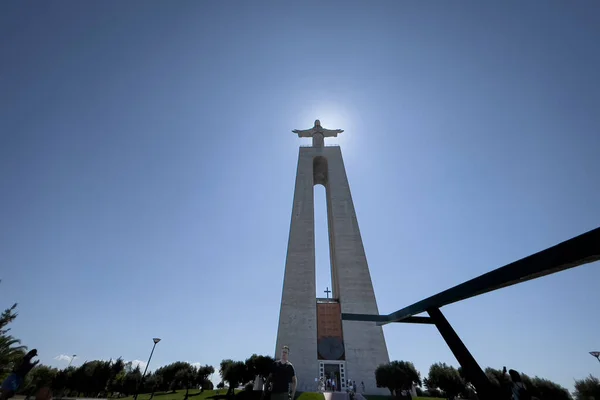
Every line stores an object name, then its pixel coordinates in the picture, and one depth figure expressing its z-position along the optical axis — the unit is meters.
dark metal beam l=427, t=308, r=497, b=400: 2.23
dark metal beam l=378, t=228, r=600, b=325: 1.26
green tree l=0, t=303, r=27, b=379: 11.28
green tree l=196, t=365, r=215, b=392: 22.98
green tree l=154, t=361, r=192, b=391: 26.17
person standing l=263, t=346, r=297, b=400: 3.47
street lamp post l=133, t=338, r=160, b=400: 15.81
